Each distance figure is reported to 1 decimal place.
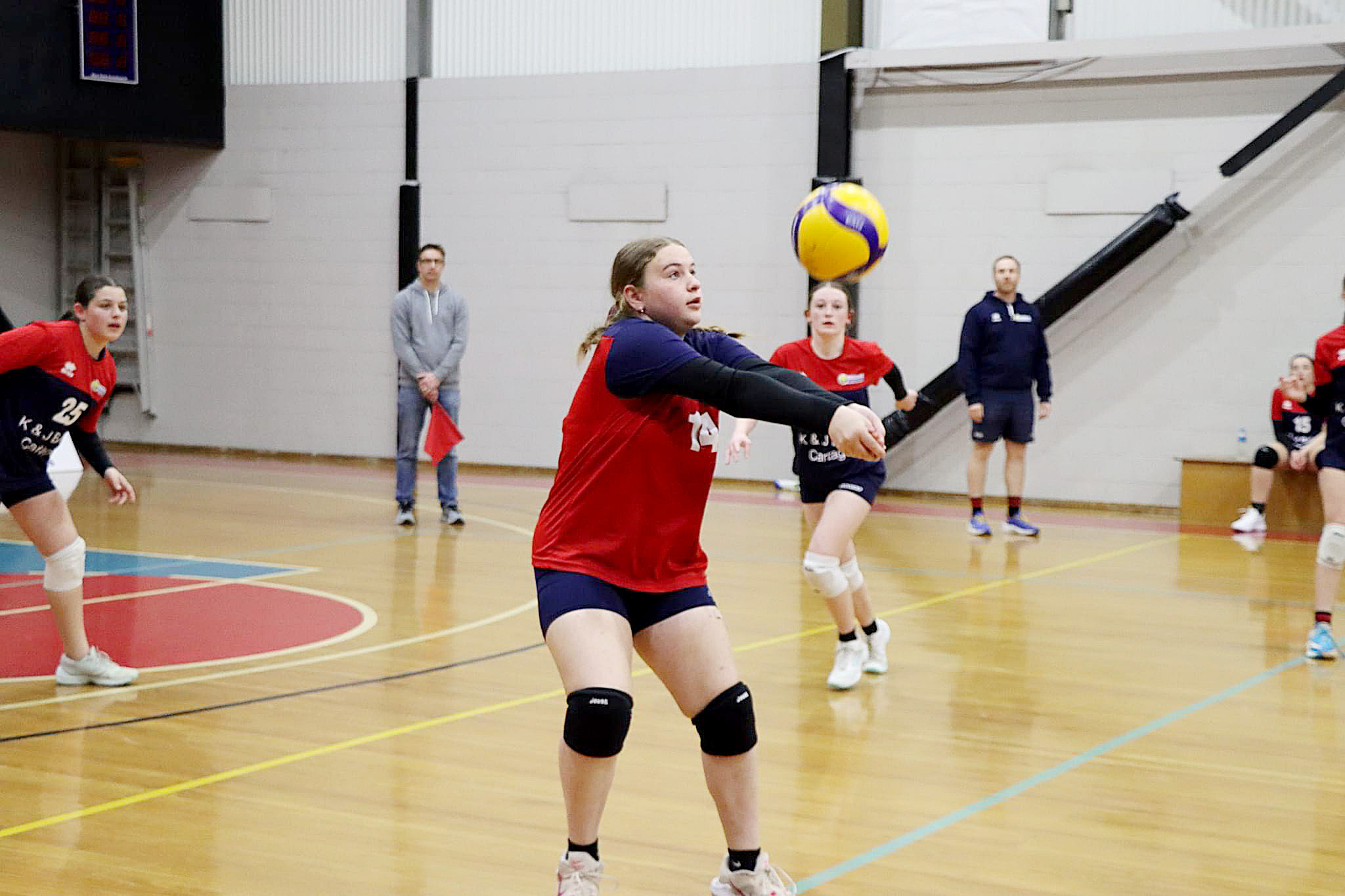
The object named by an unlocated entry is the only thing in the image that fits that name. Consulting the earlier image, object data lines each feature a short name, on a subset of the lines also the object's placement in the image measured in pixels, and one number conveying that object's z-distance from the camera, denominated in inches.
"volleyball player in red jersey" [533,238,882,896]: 135.0
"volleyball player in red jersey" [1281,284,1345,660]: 264.8
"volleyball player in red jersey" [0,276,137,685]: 222.7
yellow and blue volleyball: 249.8
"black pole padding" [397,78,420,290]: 619.8
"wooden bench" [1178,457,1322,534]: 461.1
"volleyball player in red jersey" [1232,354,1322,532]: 456.1
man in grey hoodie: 433.4
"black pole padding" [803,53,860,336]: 538.9
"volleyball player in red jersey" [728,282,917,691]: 240.8
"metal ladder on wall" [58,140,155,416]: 671.8
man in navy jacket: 454.9
